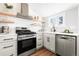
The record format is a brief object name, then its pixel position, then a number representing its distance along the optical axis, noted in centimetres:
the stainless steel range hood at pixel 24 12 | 165
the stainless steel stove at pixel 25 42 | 123
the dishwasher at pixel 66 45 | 111
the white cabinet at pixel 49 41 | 152
